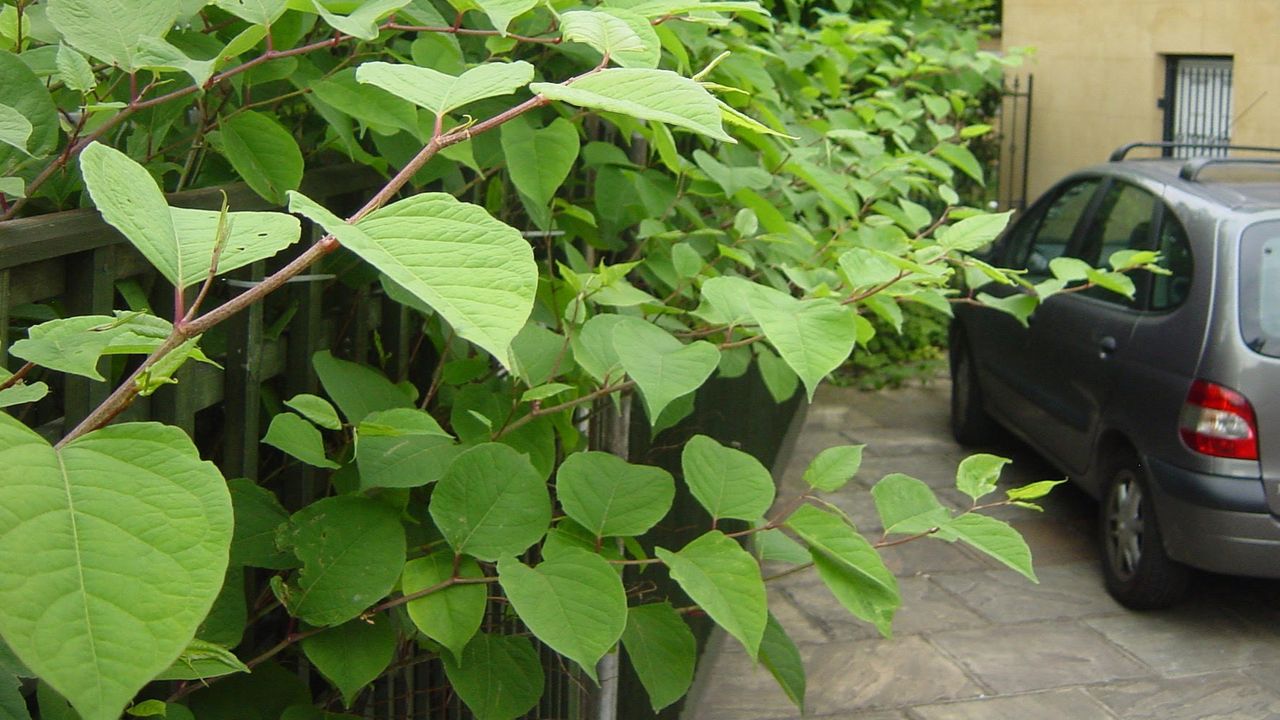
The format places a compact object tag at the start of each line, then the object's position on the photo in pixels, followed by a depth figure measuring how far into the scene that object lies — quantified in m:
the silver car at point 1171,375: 5.08
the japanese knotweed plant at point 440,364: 0.76
